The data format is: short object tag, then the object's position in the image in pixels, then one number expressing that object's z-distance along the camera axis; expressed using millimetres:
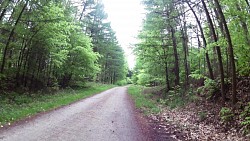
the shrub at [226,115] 5639
